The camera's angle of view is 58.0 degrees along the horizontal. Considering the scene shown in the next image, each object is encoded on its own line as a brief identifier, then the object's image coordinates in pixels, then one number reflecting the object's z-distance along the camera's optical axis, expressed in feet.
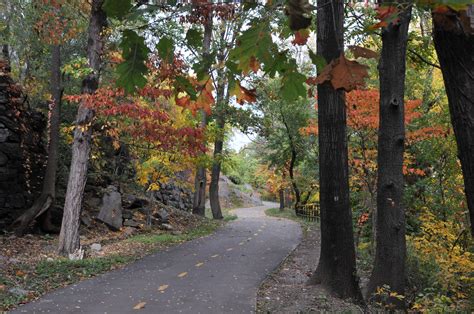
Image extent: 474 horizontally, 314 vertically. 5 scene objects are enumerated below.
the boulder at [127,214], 48.00
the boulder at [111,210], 43.80
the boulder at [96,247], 33.77
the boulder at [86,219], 42.16
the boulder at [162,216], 52.65
